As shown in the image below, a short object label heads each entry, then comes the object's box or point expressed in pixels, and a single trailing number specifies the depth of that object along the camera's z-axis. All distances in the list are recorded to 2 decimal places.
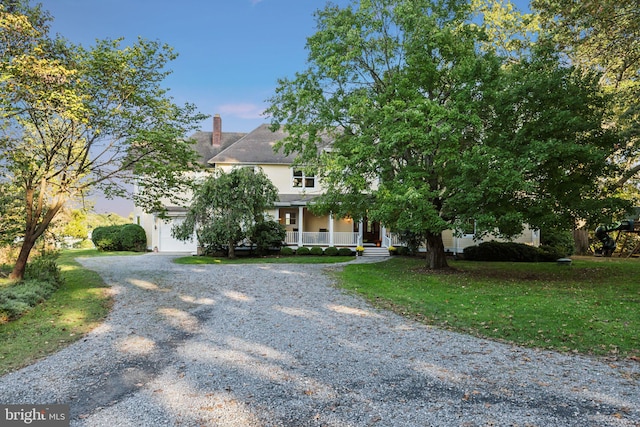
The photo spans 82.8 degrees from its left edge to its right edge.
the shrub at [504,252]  20.76
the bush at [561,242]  21.98
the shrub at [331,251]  21.39
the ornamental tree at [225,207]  18.69
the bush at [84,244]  29.18
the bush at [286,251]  21.39
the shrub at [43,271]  10.98
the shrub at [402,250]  21.70
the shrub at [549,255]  20.78
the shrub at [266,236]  20.86
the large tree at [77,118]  9.05
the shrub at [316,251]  21.48
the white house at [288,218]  23.30
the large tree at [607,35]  9.77
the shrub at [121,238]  24.80
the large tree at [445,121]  10.92
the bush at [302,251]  21.50
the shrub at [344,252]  21.47
